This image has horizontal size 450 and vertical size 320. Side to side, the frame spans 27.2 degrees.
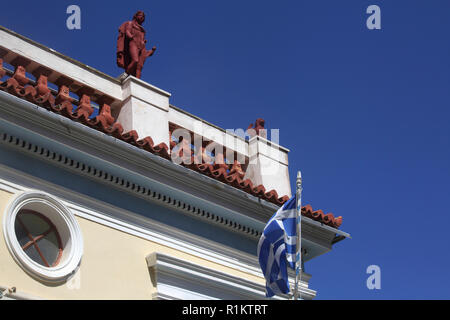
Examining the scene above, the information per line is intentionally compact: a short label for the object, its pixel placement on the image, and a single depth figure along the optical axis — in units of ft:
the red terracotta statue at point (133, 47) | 48.44
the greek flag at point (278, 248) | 41.65
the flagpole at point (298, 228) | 39.14
